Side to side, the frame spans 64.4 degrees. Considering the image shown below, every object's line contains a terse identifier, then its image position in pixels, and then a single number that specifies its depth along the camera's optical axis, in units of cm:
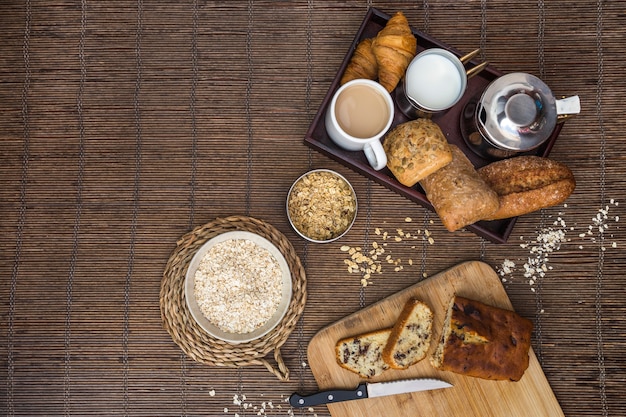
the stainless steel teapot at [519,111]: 125
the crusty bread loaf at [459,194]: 123
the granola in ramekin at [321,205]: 141
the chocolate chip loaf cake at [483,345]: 133
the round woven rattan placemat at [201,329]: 142
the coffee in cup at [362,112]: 127
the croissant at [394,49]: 129
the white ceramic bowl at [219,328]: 137
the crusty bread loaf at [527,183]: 129
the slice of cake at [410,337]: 137
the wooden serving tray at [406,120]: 134
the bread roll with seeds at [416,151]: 124
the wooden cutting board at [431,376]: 141
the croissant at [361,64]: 135
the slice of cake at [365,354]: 140
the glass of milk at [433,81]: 130
